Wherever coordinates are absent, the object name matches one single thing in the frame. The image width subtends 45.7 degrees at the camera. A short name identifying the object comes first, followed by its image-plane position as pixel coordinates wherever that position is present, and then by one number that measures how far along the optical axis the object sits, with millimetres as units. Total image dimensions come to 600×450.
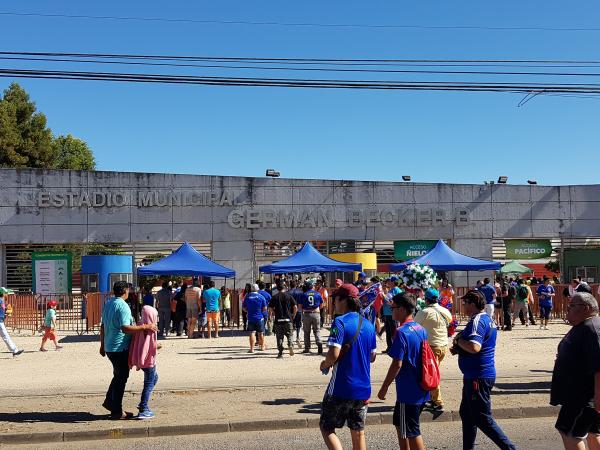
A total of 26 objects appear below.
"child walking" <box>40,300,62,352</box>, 17847
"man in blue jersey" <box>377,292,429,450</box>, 6121
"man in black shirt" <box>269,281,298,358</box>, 15977
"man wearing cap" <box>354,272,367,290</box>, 19883
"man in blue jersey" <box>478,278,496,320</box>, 18703
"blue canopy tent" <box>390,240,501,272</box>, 23141
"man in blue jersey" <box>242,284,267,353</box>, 16922
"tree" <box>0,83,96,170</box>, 52188
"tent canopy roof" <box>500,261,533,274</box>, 37031
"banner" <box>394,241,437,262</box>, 31734
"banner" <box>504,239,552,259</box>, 32500
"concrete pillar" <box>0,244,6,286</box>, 30062
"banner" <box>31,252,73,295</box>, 28656
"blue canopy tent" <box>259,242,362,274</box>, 23297
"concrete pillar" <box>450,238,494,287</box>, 31641
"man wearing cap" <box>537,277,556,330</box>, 23250
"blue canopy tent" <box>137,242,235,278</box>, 21797
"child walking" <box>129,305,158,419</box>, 9078
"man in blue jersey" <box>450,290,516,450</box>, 6516
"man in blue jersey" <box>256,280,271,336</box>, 18784
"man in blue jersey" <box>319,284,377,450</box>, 6051
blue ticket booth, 28359
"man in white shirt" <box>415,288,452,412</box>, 9422
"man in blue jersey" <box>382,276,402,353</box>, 15609
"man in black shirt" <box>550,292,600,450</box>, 5398
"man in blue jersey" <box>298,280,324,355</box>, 16062
